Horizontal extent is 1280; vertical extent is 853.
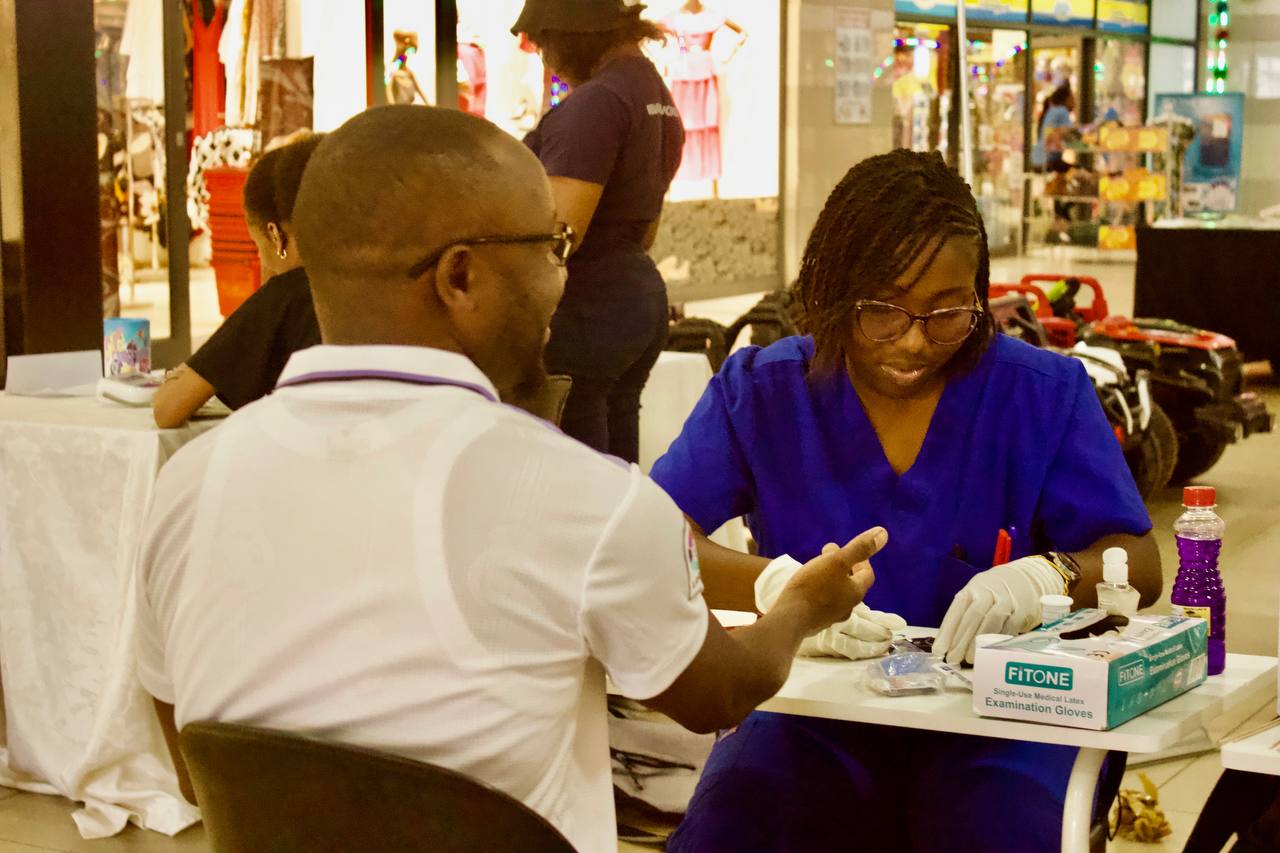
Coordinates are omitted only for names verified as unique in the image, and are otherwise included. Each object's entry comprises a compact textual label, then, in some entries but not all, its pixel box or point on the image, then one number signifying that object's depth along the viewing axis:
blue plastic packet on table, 1.86
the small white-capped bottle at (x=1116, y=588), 1.99
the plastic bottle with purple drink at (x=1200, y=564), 2.04
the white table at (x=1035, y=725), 1.71
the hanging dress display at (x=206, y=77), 6.58
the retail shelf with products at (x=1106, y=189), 15.23
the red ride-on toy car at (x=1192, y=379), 6.94
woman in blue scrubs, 2.05
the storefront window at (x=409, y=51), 7.28
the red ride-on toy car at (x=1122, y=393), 6.20
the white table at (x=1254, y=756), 1.65
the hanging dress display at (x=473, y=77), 8.84
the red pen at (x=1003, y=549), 2.18
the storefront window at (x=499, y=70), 8.91
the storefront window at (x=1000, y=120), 17.20
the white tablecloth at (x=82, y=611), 3.55
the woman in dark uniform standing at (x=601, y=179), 3.83
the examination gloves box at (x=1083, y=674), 1.70
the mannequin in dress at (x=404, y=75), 7.30
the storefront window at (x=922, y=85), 15.19
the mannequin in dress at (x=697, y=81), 10.68
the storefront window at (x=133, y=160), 6.25
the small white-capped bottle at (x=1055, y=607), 1.94
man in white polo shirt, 1.29
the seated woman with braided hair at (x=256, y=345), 3.46
